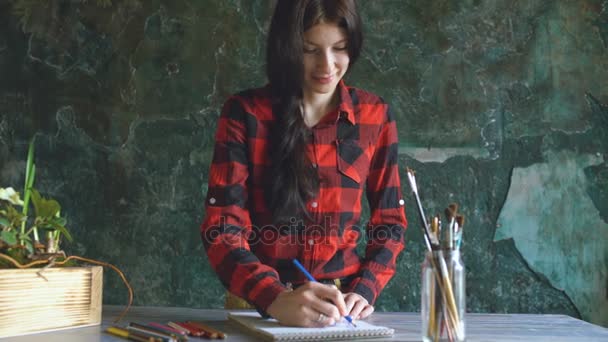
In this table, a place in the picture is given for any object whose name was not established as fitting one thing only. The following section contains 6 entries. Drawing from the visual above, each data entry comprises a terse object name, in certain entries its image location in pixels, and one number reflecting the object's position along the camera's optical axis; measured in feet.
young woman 5.33
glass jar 3.33
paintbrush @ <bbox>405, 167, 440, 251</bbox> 3.45
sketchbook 3.74
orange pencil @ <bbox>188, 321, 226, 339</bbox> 3.84
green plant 4.12
